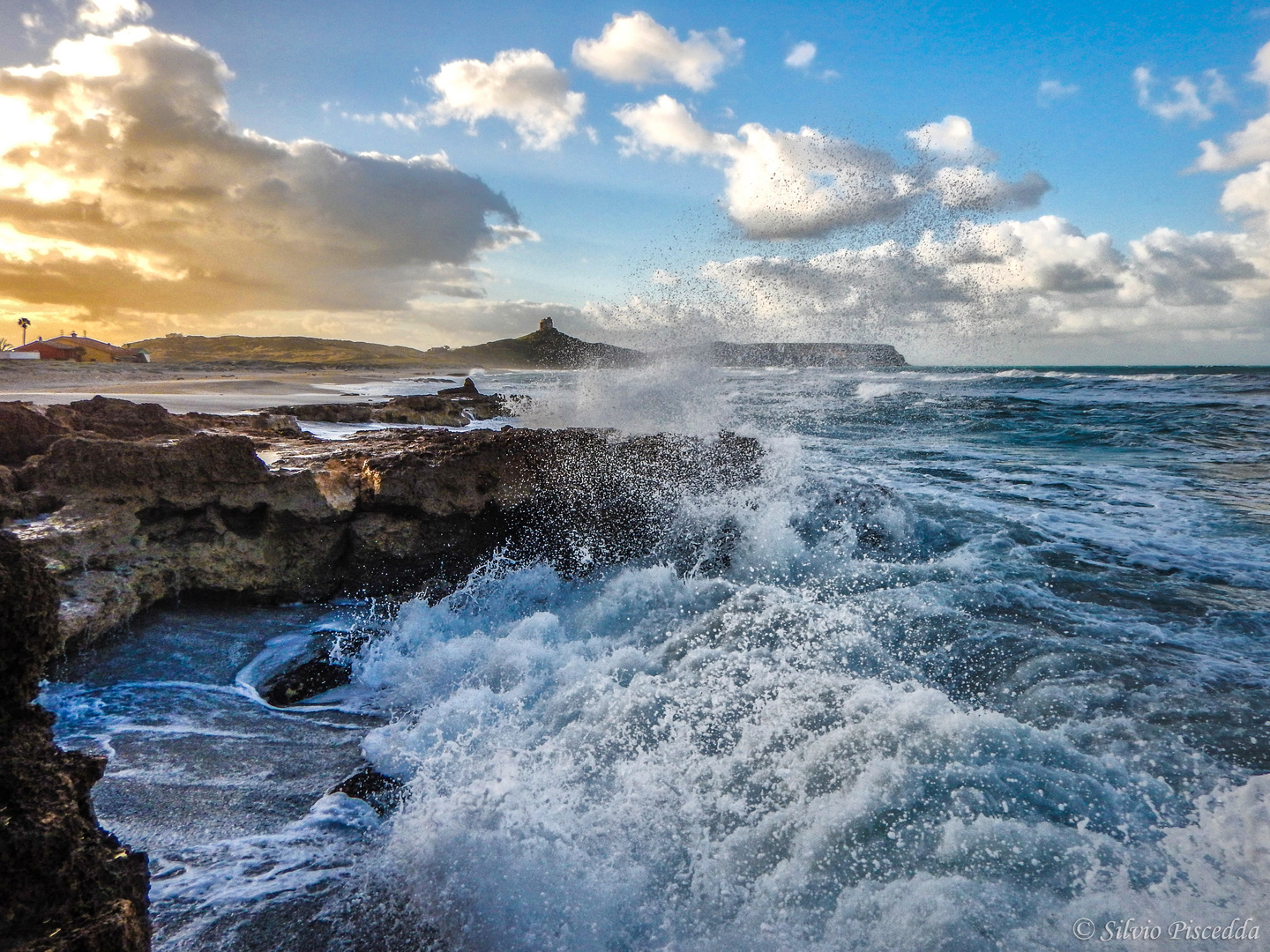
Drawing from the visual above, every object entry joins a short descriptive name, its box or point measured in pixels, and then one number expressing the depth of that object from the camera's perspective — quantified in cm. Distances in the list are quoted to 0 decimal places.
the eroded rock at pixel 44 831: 141
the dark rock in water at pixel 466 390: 2040
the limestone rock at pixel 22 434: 538
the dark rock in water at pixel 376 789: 295
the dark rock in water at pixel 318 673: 390
